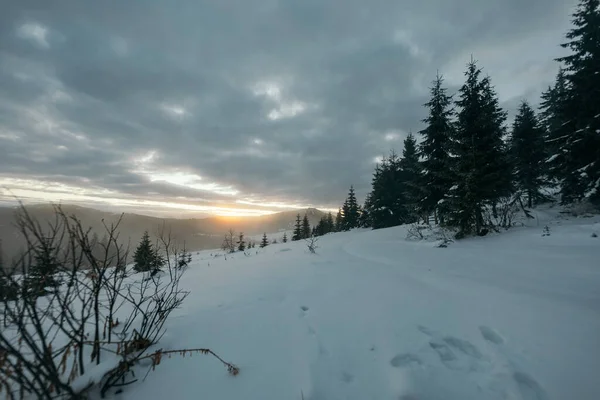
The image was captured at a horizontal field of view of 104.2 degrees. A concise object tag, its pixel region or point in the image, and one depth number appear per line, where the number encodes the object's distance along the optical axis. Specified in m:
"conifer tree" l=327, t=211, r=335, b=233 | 43.85
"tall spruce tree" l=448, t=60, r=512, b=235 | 9.39
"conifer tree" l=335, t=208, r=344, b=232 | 42.74
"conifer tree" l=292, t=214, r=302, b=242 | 41.03
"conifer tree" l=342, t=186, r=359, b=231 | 34.00
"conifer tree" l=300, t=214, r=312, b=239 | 40.47
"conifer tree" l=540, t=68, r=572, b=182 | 12.27
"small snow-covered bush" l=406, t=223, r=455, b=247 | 10.07
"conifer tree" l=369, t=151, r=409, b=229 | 23.64
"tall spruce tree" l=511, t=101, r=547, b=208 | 16.14
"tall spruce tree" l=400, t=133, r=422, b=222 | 14.15
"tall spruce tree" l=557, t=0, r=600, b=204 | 10.91
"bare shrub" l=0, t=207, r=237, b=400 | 1.47
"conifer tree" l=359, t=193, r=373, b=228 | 28.05
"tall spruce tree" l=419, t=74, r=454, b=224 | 13.19
